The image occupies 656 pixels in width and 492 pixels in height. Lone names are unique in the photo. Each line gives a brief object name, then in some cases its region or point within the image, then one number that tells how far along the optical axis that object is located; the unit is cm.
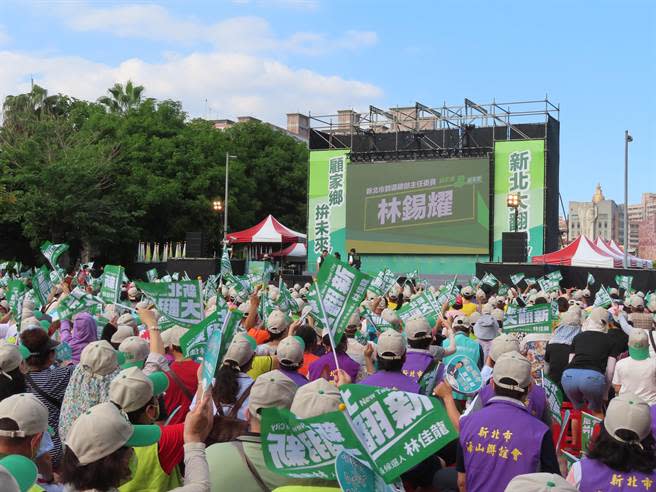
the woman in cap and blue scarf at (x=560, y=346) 734
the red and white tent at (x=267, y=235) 3675
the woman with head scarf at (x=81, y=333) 681
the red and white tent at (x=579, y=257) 2988
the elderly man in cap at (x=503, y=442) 372
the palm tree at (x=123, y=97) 5255
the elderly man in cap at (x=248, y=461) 326
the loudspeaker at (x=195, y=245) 2956
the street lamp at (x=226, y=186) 3775
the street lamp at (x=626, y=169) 3084
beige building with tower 17600
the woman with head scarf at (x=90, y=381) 442
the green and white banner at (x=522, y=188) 3116
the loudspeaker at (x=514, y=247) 2622
